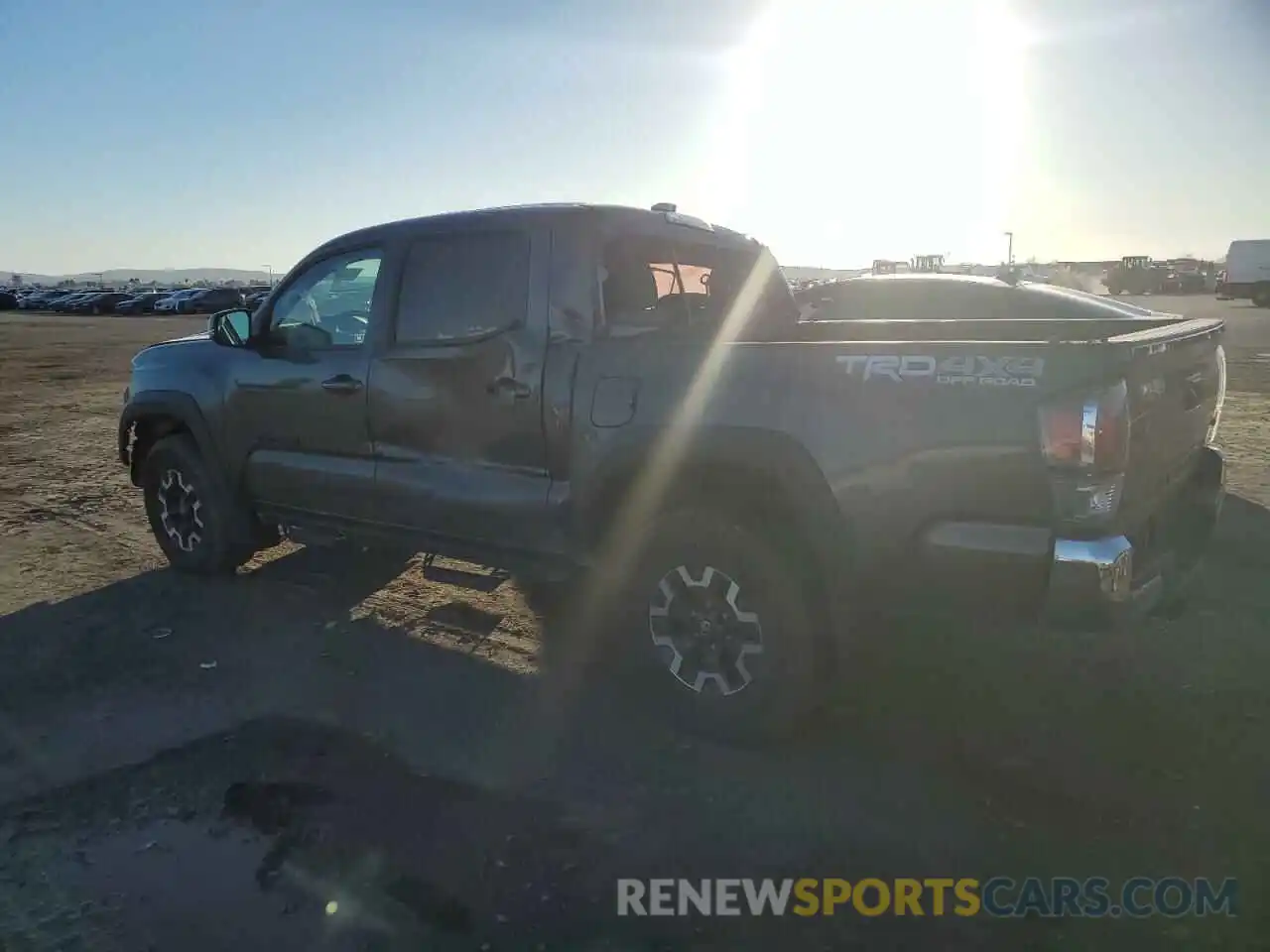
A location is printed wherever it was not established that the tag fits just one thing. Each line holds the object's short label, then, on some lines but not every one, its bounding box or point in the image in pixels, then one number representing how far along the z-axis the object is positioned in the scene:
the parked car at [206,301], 57.08
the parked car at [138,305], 62.12
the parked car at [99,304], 63.53
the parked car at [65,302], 64.50
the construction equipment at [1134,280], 54.62
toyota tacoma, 3.16
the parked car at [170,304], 59.19
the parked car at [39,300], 68.31
